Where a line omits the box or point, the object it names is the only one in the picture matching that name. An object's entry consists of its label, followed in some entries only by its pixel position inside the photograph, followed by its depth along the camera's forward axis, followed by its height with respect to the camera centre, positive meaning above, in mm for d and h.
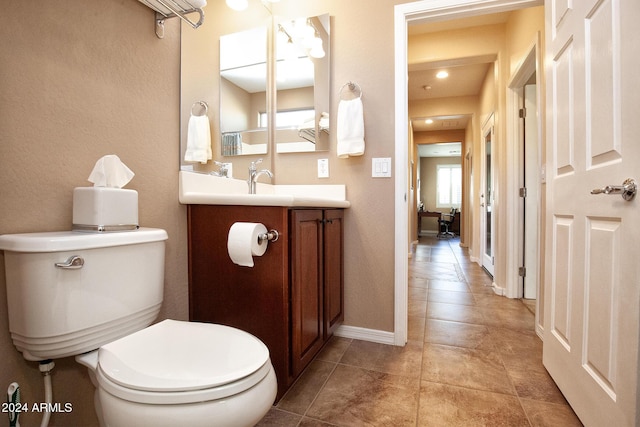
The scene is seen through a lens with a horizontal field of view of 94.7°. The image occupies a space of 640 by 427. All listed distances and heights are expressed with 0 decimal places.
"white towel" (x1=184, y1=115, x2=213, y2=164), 1395 +333
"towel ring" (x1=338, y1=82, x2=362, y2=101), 1811 +724
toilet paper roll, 1063 -127
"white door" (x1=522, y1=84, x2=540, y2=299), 2611 +139
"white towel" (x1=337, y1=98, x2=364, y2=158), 1745 +475
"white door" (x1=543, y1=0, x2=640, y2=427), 853 -10
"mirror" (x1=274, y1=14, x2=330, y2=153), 1896 +813
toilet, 629 -374
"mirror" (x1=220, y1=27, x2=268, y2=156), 1715 +726
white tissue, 955 +114
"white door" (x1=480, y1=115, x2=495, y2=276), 3482 +81
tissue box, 894 -4
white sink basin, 1155 +88
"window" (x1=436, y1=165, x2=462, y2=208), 9938 +737
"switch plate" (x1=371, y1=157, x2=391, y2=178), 1770 +246
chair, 8269 -524
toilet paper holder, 1119 -107
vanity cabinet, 1165 -313
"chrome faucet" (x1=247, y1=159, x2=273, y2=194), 1693 +166
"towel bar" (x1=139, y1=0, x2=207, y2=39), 1146 +797
